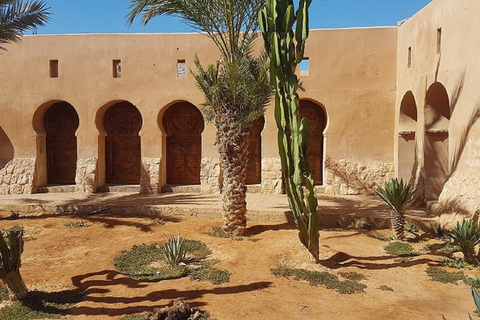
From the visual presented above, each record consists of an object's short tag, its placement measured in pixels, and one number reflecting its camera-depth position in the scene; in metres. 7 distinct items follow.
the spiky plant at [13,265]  5.32
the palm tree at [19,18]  10.62
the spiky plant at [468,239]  7.05
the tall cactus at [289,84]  6.39
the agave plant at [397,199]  8.38
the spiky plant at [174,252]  7.17
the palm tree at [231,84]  8.56
